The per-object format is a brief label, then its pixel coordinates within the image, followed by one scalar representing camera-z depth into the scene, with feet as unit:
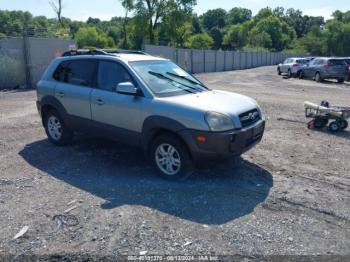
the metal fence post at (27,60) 58.34
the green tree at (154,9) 164.96
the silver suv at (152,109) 16.70
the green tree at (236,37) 363.39
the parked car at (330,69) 77.91
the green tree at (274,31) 378.32
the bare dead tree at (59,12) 125.49
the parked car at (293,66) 91.66
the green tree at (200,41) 315.66
